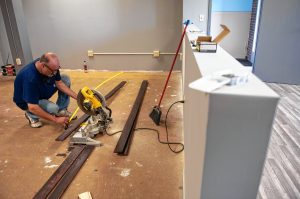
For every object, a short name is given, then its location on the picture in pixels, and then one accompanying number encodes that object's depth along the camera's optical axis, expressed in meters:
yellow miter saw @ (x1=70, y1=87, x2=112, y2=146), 2.11
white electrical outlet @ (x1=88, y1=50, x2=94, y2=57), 4.69
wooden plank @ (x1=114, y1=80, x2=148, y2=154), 2.09
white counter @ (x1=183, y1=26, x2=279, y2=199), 0.59
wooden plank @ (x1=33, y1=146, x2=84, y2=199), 1.62
